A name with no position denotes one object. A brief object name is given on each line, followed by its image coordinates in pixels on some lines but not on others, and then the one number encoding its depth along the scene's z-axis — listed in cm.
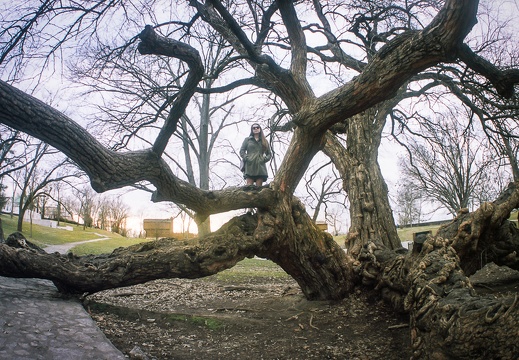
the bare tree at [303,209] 341
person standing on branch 795
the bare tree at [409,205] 2086
